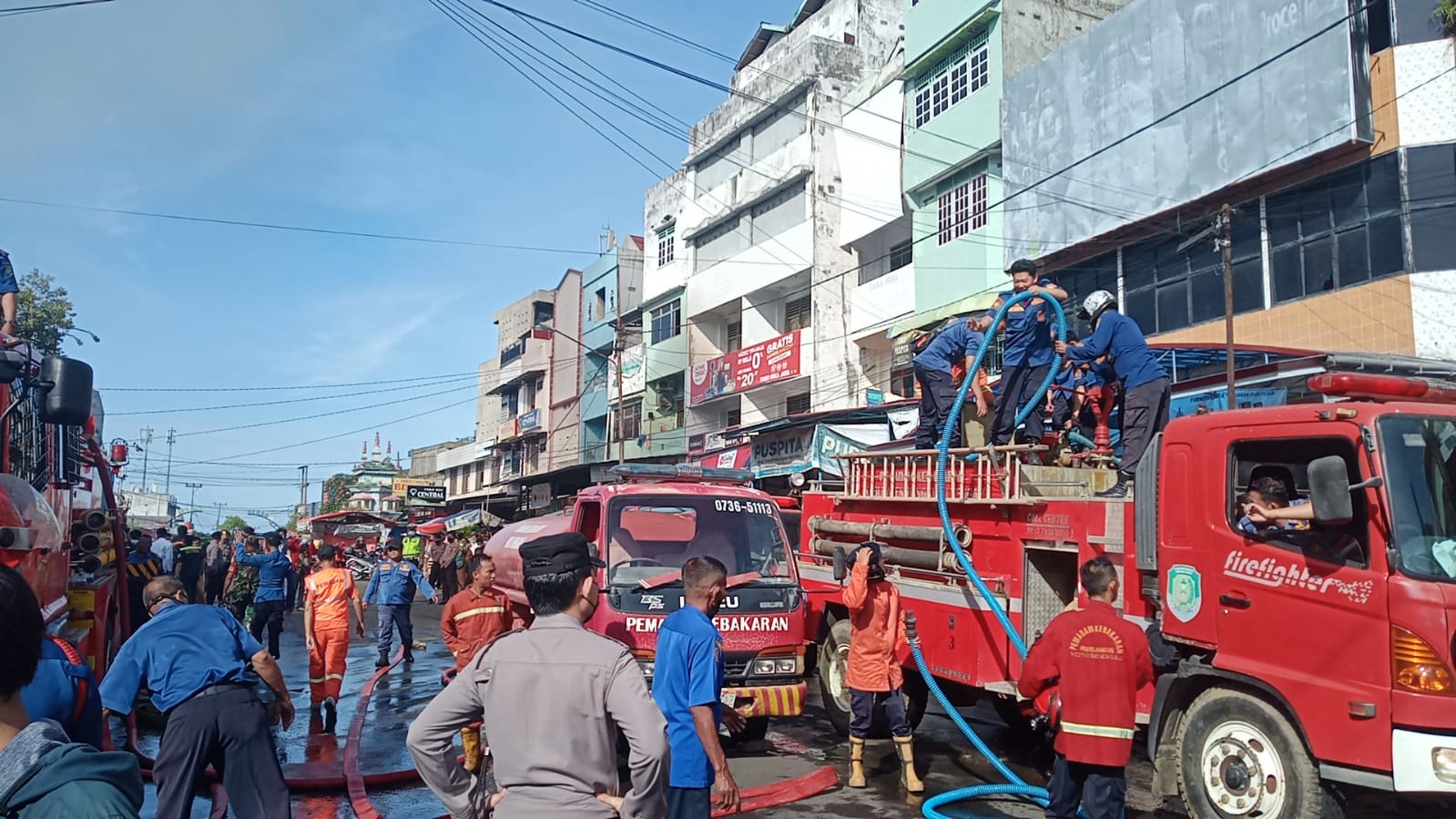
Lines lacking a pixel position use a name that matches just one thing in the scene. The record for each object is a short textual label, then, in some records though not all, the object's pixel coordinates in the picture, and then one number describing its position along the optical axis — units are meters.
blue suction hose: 6.56
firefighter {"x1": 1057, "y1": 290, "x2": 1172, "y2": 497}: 7.68
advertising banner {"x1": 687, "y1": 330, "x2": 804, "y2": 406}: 28.88
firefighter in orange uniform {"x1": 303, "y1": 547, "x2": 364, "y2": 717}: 9.34
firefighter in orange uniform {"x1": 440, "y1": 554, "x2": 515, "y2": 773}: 7.69
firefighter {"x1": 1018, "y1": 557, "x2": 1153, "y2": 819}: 4.73
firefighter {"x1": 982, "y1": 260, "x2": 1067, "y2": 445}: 8.83
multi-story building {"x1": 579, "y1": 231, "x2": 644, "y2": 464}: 38.72
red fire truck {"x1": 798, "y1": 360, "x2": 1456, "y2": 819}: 4.84
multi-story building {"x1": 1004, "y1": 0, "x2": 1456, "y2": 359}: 14.76
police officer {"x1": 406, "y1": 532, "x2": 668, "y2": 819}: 2.80
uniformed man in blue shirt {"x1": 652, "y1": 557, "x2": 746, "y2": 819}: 4.11
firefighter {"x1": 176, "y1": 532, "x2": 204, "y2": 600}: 16.77
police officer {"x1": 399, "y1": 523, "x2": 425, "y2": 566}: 26.55
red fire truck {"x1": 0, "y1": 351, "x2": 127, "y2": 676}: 5.77
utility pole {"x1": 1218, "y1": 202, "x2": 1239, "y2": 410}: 13.27
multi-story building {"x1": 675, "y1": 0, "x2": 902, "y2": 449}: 28.67
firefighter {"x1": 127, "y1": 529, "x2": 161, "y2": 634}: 13.06
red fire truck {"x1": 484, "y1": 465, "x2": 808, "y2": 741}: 7.83
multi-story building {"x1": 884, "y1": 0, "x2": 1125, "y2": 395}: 22.11
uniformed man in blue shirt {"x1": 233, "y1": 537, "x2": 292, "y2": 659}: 12.20
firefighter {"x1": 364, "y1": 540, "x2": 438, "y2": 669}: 12.64
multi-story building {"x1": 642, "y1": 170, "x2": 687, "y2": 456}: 35.75
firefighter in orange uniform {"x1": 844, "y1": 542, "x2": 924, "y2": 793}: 7.12
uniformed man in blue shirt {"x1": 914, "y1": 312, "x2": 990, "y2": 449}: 9.28
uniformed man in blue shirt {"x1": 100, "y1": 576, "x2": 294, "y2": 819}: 4.48
